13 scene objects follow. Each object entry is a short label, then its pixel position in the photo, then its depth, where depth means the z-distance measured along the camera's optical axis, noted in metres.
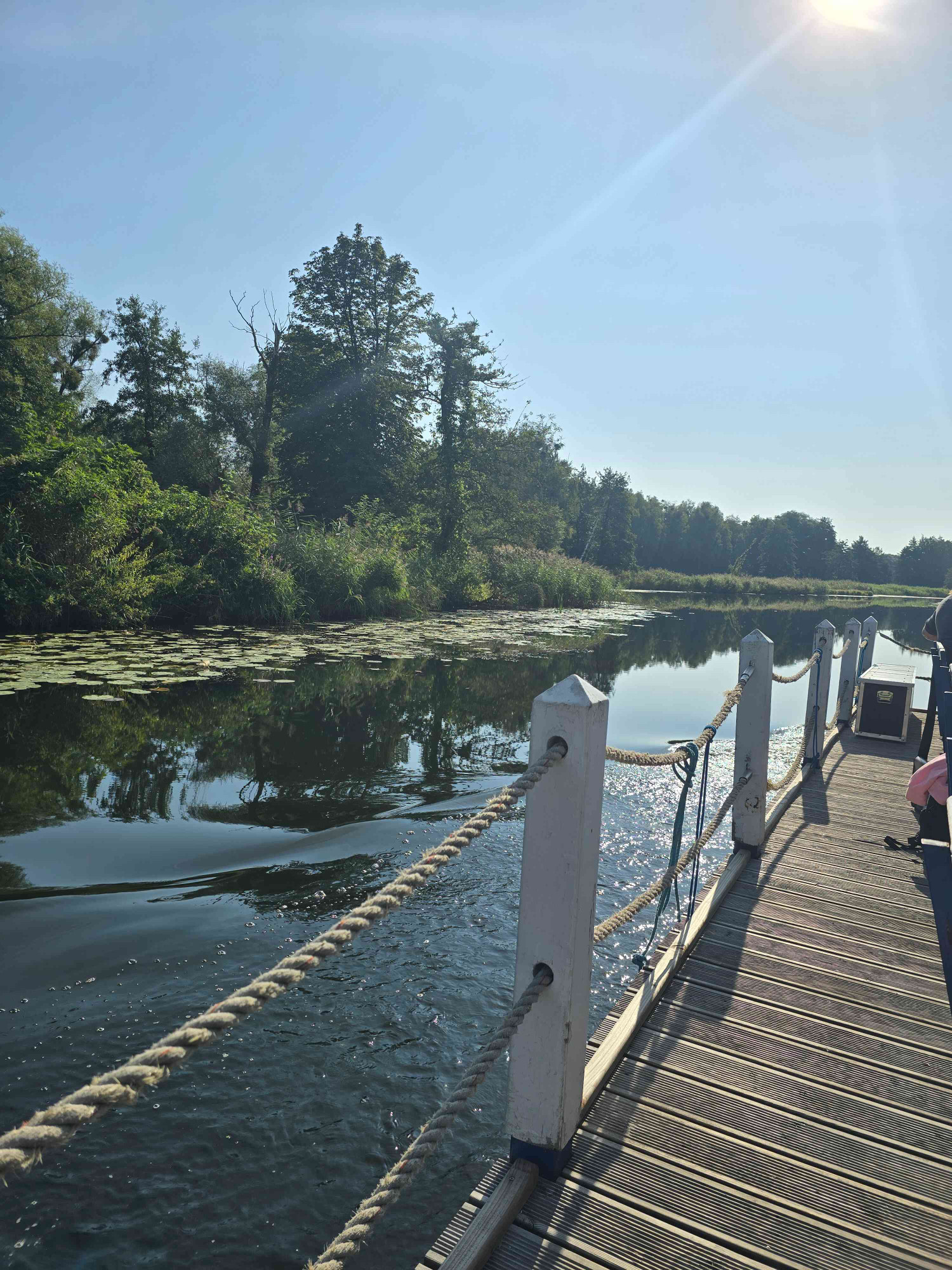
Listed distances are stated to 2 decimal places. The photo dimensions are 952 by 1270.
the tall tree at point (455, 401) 28.78
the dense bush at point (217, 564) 14.88
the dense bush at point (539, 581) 26.42
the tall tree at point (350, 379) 30.78
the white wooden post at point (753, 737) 3.89
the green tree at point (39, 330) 30.38
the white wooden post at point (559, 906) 1.72
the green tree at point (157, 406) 33.28
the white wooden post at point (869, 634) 9.59
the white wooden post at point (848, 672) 8.32
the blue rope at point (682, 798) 2.88
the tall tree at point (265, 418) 26.48
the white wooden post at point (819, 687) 6.11
